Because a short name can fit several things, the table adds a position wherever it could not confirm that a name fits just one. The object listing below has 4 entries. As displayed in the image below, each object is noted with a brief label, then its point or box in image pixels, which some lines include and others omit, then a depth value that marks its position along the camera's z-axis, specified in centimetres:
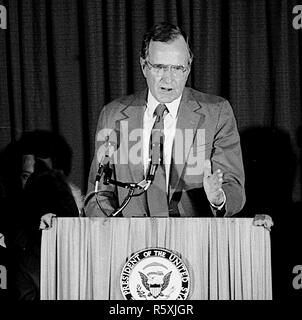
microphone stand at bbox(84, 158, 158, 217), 790
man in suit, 793
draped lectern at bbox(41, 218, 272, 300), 730
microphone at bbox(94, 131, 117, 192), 799
